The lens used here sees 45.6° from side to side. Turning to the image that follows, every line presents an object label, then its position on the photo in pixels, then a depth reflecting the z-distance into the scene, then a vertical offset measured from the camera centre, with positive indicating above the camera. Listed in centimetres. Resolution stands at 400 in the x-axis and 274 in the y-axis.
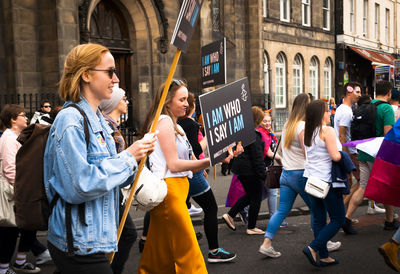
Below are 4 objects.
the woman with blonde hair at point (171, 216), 394 -95
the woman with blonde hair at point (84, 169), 225 -32
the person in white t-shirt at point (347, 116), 721 -29
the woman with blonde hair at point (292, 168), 510 -76
